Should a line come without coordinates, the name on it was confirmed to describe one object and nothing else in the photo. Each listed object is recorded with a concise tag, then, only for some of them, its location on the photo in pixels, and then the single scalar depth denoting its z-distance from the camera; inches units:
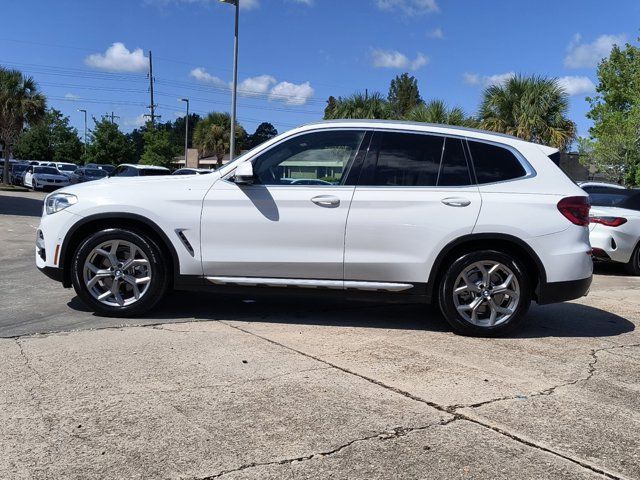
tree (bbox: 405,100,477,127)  1055.0
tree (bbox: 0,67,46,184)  1369.3
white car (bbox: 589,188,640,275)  393.7
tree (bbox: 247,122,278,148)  3331.7
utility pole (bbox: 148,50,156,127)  1964.3
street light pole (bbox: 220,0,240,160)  773.3
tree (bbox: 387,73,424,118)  2778.1
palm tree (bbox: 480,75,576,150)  983.0
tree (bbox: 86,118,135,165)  1948.8
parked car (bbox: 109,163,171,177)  722.8
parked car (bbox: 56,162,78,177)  1503.4
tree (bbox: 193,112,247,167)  1925.4
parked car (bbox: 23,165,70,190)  1305.4
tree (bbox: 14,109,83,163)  2684.5
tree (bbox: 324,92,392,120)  1274.6
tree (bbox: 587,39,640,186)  937.5
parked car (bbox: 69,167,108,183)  1300.4
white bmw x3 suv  210.4
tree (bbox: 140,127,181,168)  1533.0
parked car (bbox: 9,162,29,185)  1546.8
